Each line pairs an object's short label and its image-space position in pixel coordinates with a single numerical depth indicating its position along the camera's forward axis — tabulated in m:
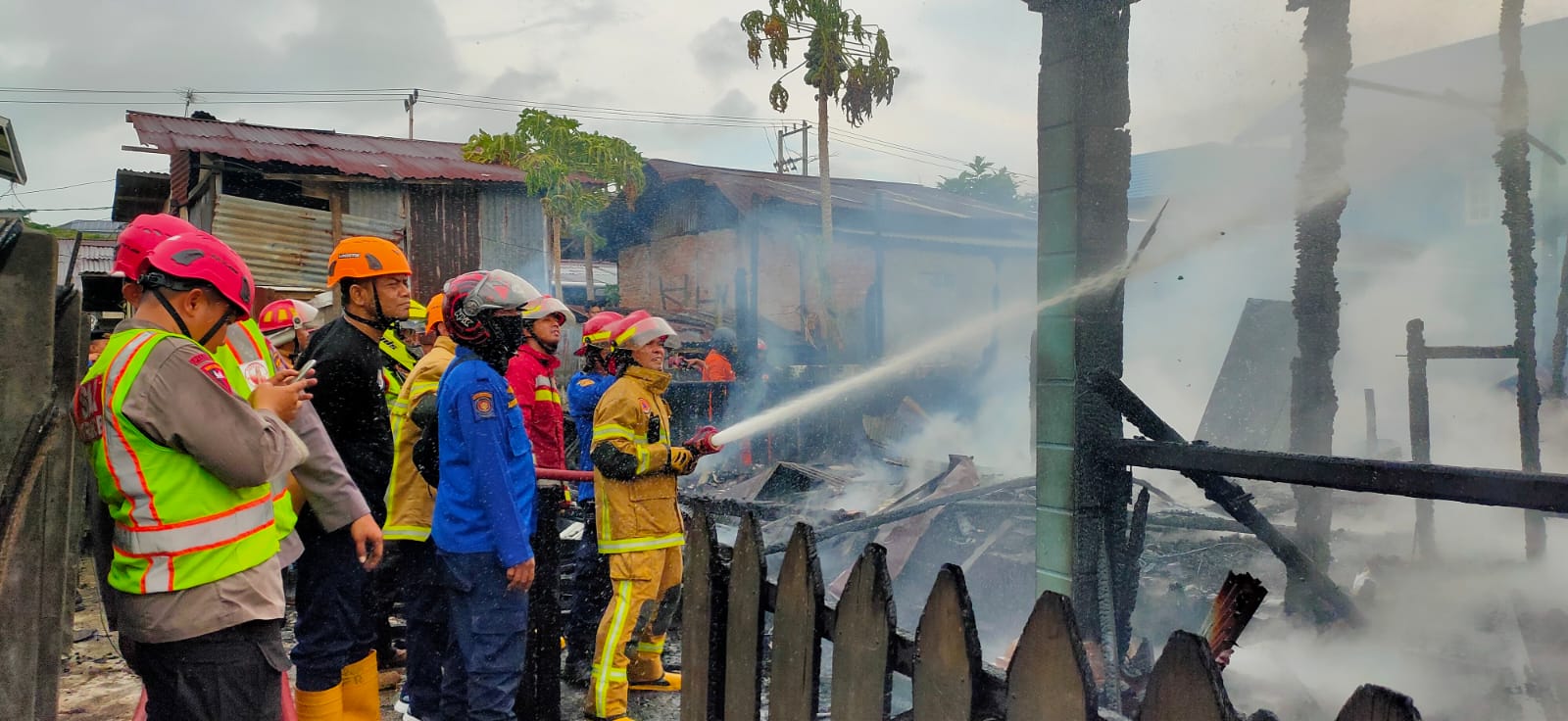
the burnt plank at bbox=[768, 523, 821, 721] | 2.32
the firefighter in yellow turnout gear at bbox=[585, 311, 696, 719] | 4.35
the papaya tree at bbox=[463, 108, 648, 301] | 19.39
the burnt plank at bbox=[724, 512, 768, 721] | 2.55
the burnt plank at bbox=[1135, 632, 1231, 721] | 1.53
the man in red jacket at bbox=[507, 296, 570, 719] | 3.74
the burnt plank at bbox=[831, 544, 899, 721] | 2.10
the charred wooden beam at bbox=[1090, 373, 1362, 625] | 3.38
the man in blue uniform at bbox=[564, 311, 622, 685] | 5.11
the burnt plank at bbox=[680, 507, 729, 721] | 2.70
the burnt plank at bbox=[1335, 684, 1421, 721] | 1.34
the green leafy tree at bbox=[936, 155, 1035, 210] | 41.16
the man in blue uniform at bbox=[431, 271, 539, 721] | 3.45
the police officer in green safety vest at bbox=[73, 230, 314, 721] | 2.31
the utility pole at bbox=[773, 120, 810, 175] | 48.09
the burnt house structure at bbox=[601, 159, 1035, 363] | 21.67
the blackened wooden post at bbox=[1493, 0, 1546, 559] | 5.77
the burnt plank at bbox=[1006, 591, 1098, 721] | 1.72
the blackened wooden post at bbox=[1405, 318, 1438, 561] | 6.02
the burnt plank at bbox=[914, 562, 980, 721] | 1.92
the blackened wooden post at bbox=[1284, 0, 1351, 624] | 5.61
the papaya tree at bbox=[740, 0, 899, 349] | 19.28
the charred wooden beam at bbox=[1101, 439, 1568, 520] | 2.26
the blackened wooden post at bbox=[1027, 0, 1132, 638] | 3.56
